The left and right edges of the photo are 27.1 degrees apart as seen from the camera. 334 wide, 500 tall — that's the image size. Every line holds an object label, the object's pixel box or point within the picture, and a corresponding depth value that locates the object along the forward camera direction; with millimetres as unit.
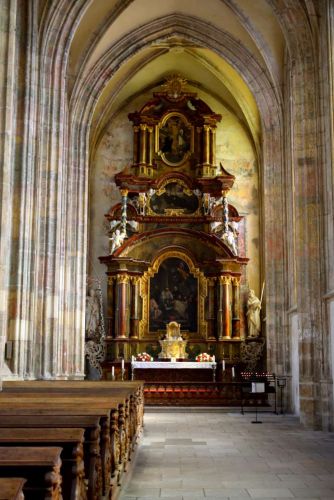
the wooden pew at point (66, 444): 4105
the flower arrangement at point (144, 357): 23344
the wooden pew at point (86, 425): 4918
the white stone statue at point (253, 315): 24594
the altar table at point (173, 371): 22672
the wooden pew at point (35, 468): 3383
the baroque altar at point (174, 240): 24609
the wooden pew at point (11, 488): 2666
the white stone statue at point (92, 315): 24734
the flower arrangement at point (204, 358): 23203
